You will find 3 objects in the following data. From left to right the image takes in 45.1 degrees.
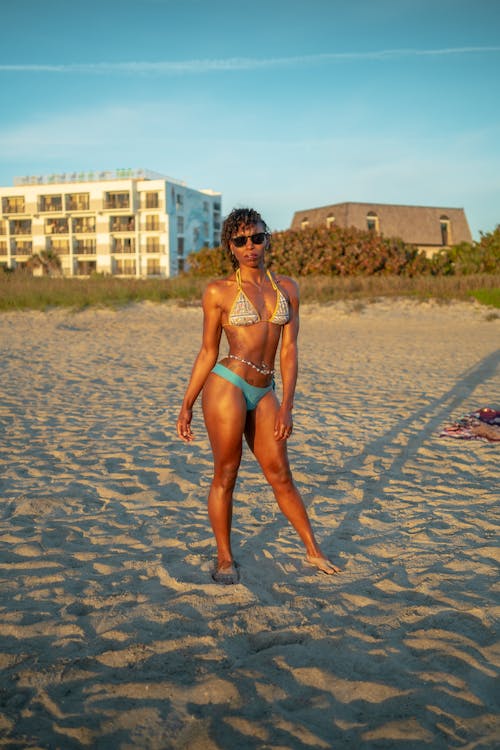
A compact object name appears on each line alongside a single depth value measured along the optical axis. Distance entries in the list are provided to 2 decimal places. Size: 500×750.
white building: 61.22
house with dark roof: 47.25
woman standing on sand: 3.27
